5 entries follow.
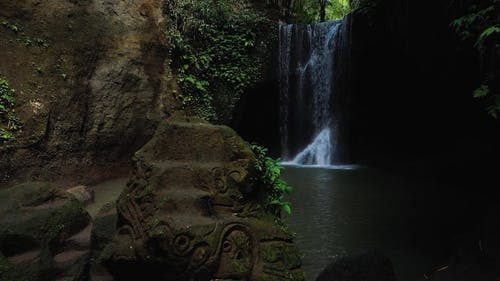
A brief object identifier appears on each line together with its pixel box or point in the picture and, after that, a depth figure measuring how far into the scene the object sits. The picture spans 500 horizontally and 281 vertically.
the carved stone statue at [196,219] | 3.08
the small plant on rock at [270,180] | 3.83
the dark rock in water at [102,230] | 4.06
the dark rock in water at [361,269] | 3.46
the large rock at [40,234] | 3.63
